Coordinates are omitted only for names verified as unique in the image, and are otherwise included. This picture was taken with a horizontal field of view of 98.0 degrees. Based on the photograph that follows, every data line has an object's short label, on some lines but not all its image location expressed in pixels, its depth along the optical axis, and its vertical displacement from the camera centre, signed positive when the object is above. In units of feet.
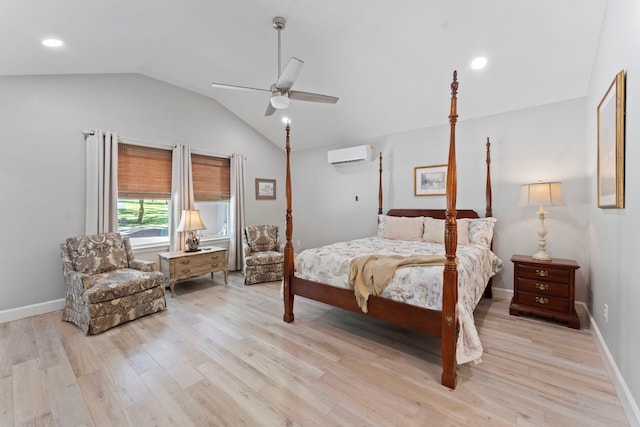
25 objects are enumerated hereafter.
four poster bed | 6.52 -2.12
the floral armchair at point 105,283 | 9.41 -2.60
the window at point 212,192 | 16.38 +1.24
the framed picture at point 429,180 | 14.23 +1.70
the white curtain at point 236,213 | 17.67 -0.06
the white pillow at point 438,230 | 11.97 -0.80
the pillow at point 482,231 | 11.78 -0.77
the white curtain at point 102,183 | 12.14 +1.27
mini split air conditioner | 16.19 +3.51
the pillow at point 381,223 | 14.72 -0.56
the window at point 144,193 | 13.64 +0.95
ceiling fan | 8.13 +3.95
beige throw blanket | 7.83 -1.71
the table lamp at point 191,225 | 14.37 -0.69
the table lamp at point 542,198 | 10.33 +0.57
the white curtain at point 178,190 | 15.03 +1.18
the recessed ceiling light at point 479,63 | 10.12 +5.58
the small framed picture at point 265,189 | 19.39 +1.68
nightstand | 9.55 -2.72
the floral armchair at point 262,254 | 15.02 -2.39
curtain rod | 12.14 +3.48
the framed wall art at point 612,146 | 6.26 +1.72
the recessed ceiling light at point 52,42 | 8.55 +5.29
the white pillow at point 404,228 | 13.43 -0.75
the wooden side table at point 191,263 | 13.21 -2.61
